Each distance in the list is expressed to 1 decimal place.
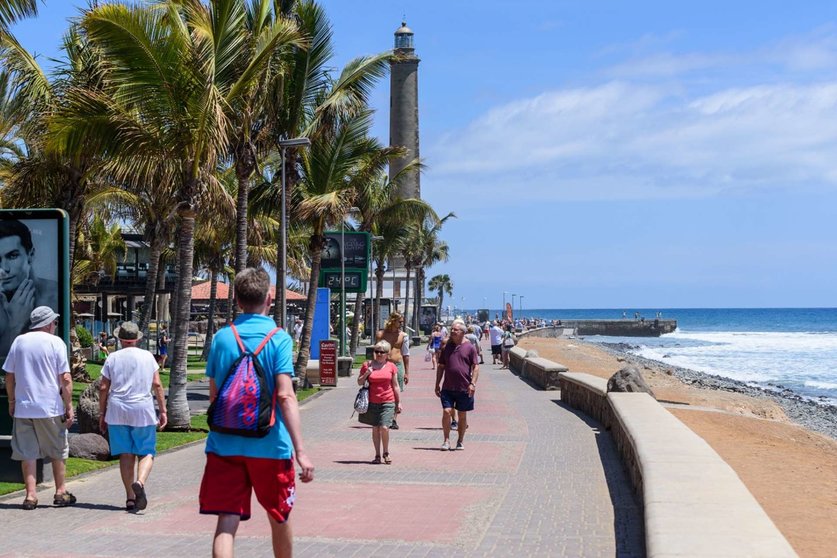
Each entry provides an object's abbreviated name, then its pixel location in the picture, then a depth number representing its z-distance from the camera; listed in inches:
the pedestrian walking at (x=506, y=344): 1487.5
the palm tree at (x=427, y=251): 2827.3
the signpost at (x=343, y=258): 1392.7
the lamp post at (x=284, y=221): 868.0
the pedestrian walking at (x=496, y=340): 1568.2
